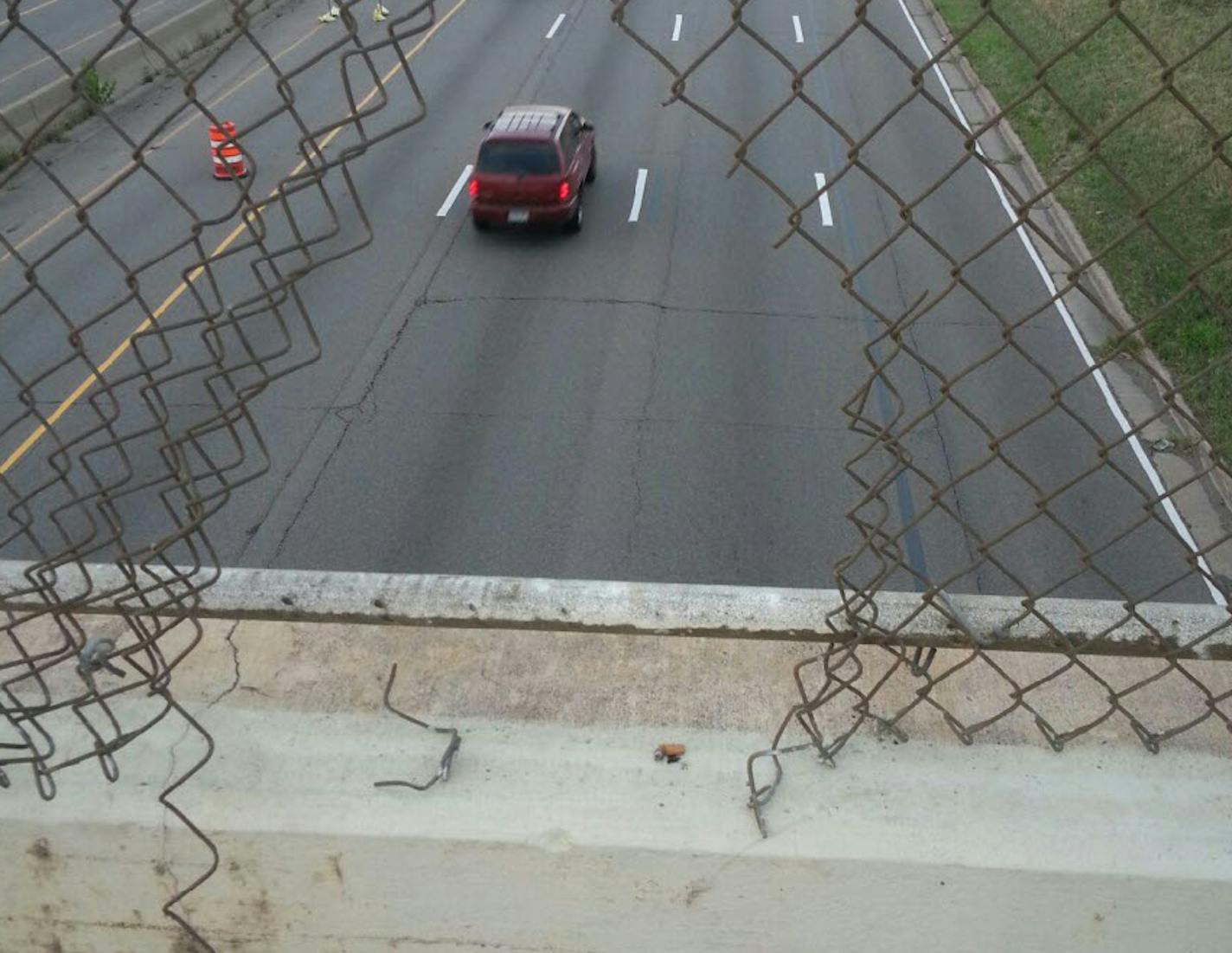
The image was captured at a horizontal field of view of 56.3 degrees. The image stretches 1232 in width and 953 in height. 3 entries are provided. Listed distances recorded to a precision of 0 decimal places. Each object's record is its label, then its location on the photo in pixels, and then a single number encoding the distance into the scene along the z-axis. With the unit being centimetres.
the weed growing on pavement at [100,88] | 1785
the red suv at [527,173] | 1491
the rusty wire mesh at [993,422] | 211
